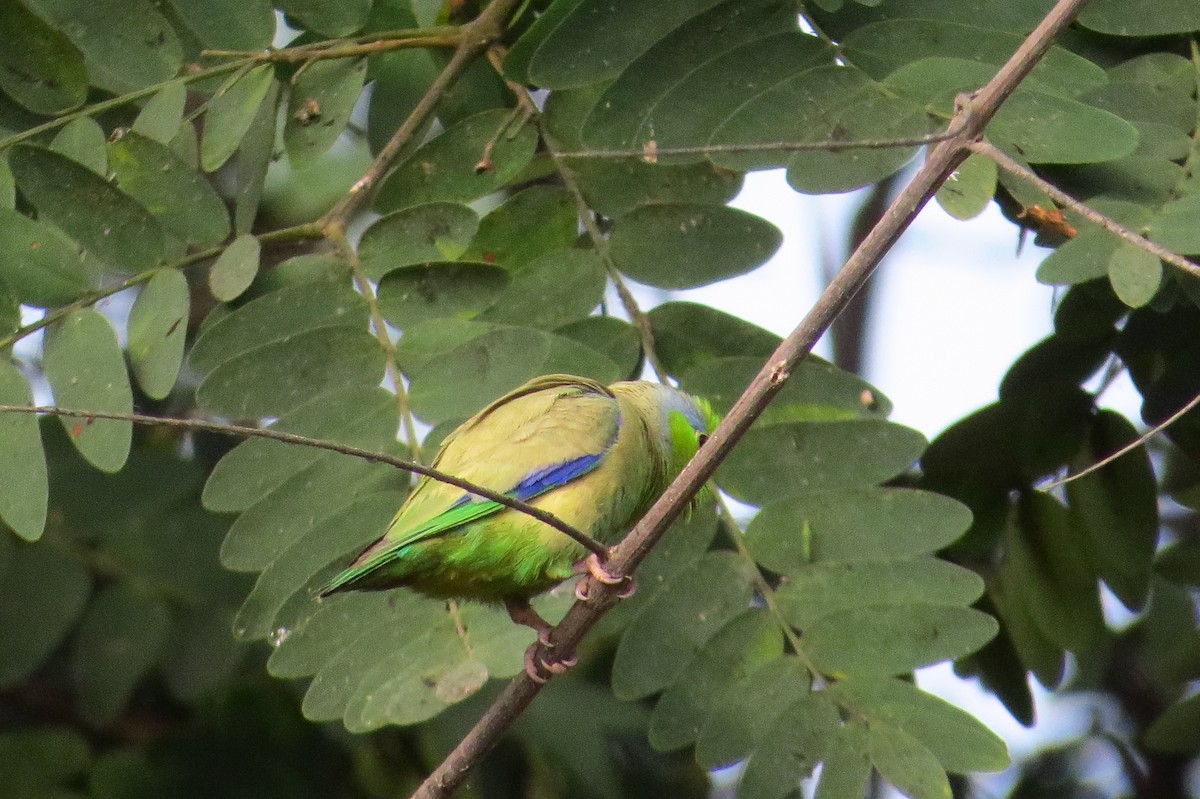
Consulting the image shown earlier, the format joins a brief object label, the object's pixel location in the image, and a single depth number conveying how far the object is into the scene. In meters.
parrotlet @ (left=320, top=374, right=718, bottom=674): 5.63
